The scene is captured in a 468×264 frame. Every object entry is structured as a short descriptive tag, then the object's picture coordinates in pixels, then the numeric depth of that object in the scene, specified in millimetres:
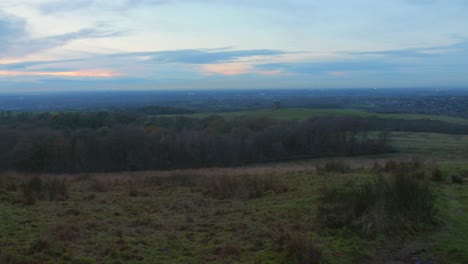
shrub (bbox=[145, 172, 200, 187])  14206
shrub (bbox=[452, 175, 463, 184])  12912
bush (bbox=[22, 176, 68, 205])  10811
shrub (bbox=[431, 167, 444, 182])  13250
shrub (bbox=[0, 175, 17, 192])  12292
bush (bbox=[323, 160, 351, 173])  17328
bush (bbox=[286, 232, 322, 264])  5879
